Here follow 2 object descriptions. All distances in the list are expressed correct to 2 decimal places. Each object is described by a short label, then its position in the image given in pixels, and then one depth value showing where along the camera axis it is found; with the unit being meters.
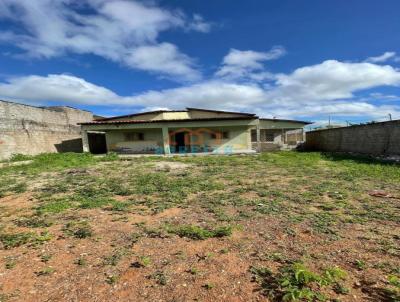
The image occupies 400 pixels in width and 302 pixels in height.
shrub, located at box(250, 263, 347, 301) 2.71
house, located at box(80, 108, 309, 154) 18.88
